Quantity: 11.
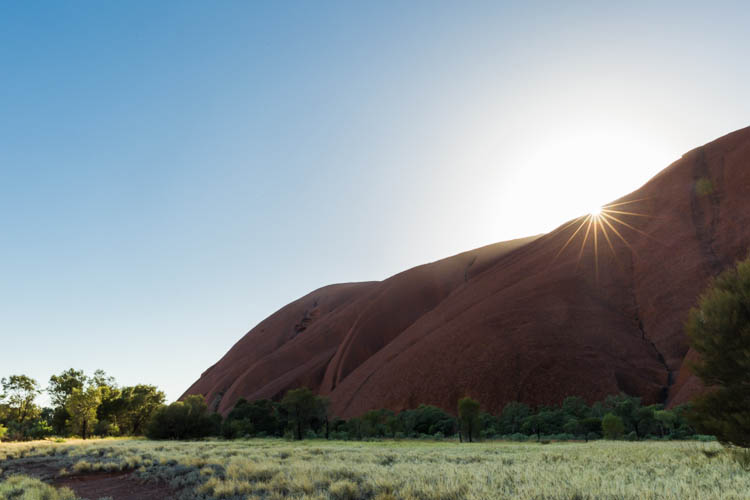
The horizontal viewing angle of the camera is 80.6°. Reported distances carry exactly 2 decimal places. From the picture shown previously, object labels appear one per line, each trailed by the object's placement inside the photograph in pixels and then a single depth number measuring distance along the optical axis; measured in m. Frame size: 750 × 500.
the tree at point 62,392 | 65.88
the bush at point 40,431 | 55.28
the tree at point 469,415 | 43.03
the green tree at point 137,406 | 67.31
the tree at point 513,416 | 50.62
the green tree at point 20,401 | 60.94
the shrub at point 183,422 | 54.84
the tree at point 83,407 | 55.44
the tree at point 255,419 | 62.16
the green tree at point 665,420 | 39.00
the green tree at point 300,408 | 53.56
